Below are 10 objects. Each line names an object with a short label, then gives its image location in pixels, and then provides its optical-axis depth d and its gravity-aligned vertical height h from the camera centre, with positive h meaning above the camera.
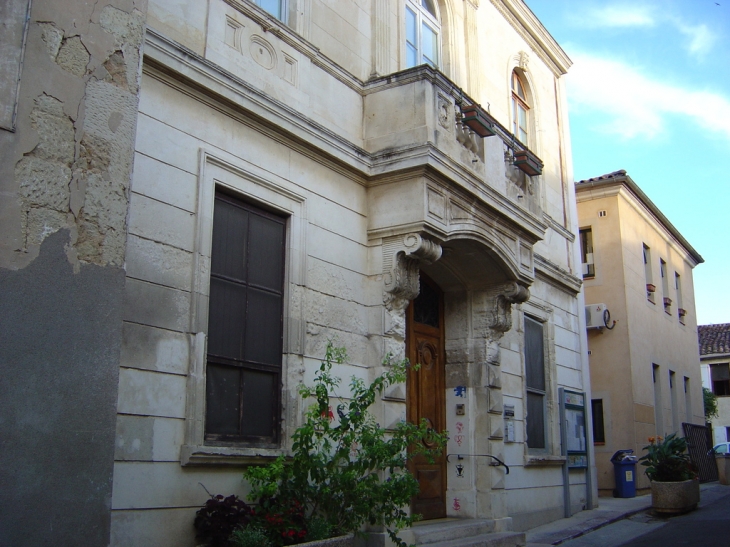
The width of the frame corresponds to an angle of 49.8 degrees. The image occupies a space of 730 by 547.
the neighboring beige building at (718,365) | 36.66 +4.15
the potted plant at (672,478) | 13.02 -0.38
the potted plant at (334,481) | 6.39 -0.23
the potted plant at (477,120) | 9.41 +3.93
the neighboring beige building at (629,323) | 18.64 +3.34
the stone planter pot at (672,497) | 13.00 -0.68
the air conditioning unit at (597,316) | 18.80 +3.25
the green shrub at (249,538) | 5.68 -0.61
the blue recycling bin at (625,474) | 16.80 -0.41
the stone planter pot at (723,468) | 19.95 -0.33
